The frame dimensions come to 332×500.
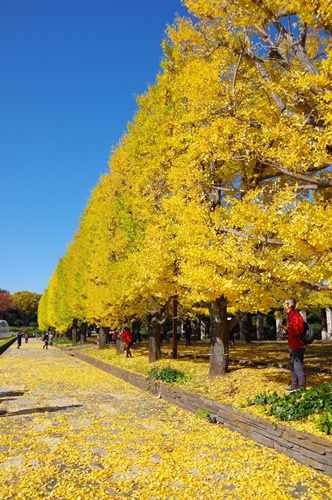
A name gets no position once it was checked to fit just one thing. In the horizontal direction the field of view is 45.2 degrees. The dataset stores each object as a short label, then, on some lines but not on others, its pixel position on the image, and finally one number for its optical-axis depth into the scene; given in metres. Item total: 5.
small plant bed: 10.31
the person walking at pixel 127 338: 17.91
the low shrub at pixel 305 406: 5.70
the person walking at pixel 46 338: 36.34
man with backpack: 7.21
